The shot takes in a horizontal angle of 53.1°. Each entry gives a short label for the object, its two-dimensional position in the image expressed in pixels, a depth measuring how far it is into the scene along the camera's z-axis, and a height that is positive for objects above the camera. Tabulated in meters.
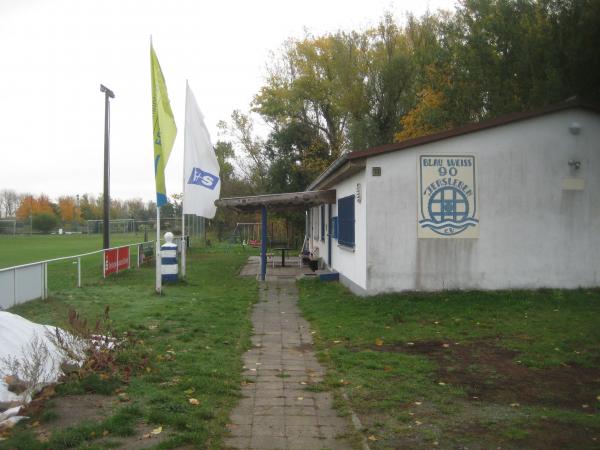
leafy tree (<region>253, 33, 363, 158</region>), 37.19 +8.93
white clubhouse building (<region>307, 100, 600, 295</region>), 11.79 +0.50
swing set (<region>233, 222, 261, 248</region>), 42.45 -0.02
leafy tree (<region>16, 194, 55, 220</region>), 84.12 +4.07
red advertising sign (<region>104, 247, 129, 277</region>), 17.70 -0.82
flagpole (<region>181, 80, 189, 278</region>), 15.56 -0.02
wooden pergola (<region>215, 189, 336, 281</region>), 16.41 +0.89
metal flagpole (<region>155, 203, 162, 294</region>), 13.35 -0.89
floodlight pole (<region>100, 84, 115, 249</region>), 21.12 +2.88
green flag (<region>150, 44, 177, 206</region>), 12.99 +2.33
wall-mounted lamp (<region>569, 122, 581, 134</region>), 11.86 +2.03
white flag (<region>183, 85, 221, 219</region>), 15.60 +1.74
